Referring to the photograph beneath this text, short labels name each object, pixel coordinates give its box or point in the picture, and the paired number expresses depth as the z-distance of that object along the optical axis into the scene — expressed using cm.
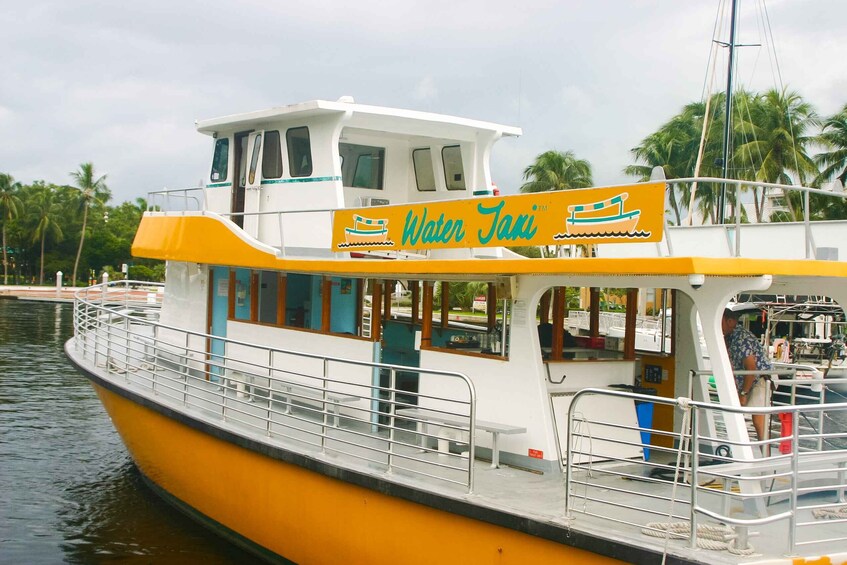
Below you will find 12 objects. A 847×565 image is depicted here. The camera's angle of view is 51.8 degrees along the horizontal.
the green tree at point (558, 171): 4028
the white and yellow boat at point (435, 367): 596
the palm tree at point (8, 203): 6618
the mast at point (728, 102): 1538
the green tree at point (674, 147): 4000
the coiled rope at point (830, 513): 593
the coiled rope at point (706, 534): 528
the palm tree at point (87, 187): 6950
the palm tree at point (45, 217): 6556
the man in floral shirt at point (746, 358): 719
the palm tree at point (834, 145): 3503
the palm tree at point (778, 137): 3419
